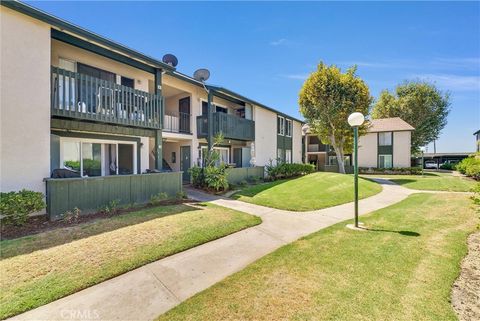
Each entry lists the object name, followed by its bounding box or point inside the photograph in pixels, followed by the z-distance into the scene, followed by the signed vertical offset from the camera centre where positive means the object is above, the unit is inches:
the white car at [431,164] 1878.7 -58.1
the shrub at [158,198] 370.0 -71.0
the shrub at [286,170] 772.0 -48.8
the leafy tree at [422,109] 1438.2 +317.3
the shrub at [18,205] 239.8 -54.7
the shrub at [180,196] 414.6 -73.2
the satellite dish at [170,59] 562.7 +248.1
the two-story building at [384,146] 1201.4 +64.8
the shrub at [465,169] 779.2 -45.9
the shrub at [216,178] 505.7 -48.1
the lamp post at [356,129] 272.7 +35.6
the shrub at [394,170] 1113.2 -67.5
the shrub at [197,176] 537.6 -47.1
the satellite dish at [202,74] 589.6 +219.7
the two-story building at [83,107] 273.0 +83.0
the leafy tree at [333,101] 852.6 +224.0
